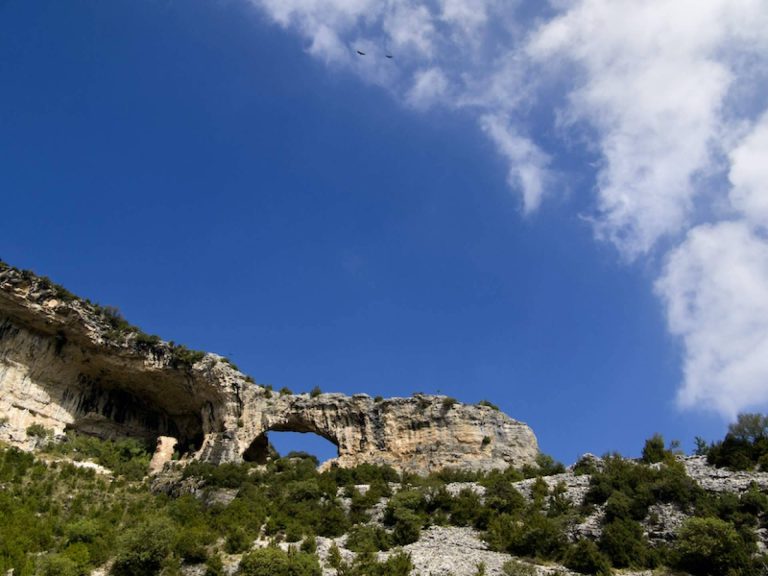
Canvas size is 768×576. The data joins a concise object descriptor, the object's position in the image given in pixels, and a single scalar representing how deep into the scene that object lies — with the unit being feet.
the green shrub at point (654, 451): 119.55
